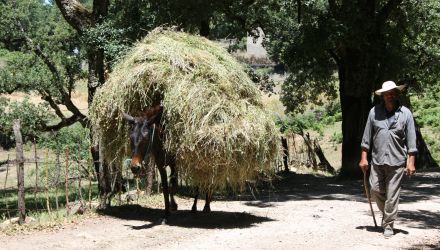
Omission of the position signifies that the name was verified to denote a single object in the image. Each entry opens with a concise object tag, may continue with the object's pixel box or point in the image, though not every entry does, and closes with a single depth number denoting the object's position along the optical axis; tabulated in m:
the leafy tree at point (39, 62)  21.19
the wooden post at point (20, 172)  8.93
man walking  7.61
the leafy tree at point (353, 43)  15.09
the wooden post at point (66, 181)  9.43
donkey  8.13
